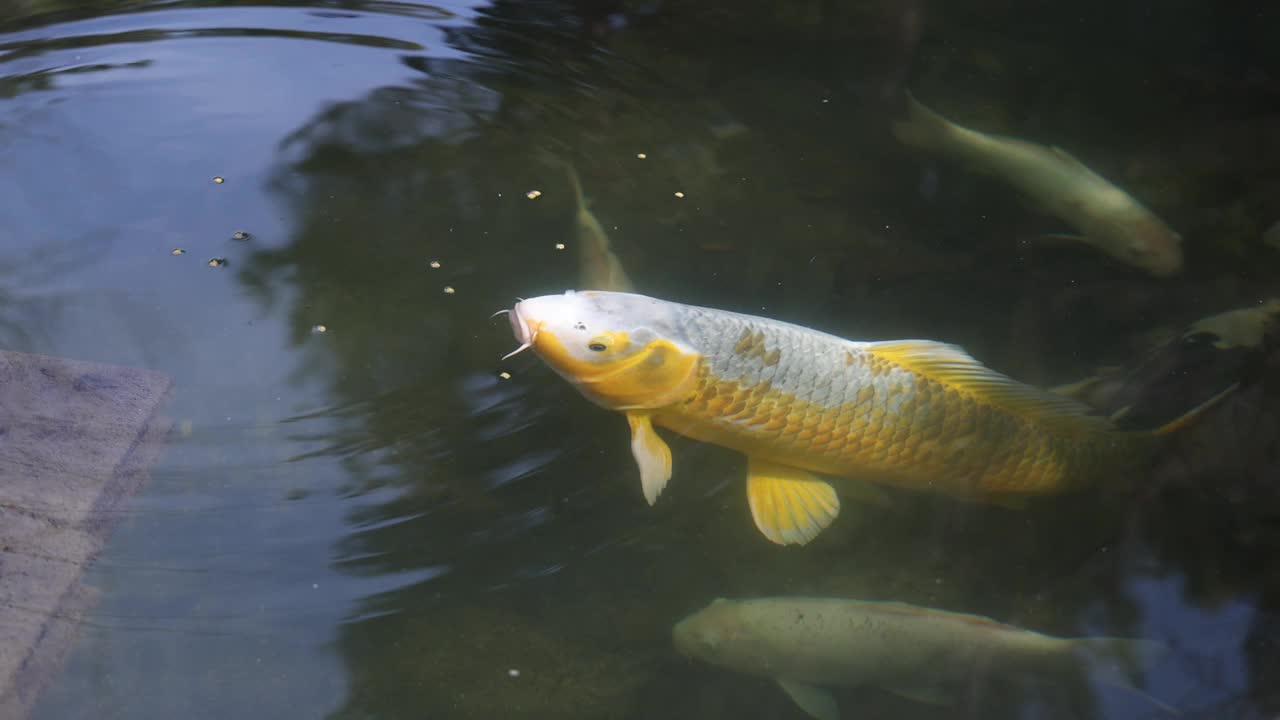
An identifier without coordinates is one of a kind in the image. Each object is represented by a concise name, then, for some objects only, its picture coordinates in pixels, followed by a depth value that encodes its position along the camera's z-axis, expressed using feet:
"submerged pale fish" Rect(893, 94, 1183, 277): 10.15
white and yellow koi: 6.99
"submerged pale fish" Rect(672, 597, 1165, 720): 6.60
